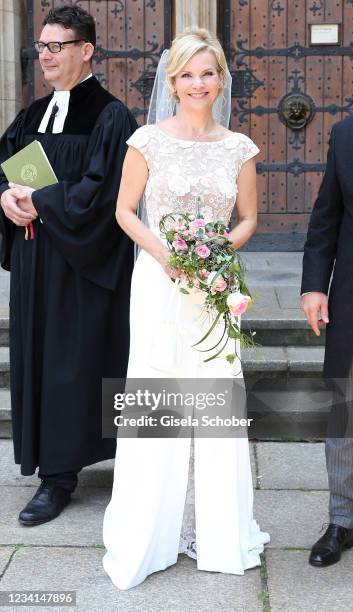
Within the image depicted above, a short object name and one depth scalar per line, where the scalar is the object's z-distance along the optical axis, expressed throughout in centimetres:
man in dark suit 339
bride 330
